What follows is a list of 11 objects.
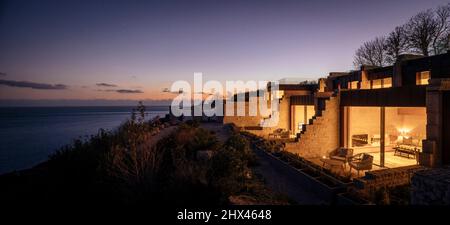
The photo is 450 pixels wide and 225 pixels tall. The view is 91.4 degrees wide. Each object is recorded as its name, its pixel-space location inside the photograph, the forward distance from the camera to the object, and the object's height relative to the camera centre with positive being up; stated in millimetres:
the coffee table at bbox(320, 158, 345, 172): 8406 -2068
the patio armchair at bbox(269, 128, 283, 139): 14892 -1585
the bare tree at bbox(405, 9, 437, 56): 20828 +7634
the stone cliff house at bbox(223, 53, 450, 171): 7199 -322
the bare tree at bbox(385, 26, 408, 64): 22788 +7071
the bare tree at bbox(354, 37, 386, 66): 25583 +7011
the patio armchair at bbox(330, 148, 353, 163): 8870 -1893
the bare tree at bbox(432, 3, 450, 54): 20078 +7675
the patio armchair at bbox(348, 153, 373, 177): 7652 -1898
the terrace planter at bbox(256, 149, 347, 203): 5945 -2146
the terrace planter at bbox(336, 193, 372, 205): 5106 -2168
